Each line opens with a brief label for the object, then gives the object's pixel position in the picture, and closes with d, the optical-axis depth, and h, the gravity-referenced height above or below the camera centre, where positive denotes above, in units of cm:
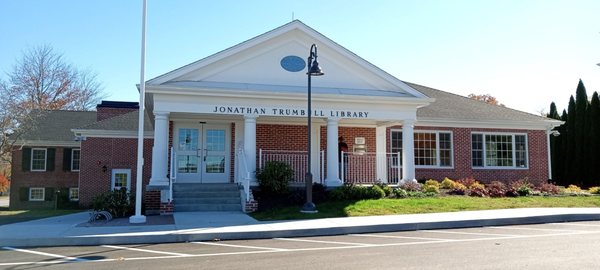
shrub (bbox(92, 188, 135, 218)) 1398 -83
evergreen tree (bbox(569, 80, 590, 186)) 2906 +224
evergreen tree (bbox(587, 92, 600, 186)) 2822 +176
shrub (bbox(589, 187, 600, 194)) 2017 -65
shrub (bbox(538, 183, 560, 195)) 1870 -57
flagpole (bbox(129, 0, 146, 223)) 1247 +81
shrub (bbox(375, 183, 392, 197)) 1639 -53
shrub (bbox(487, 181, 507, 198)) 1761 -57
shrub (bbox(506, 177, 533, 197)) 1794 -58
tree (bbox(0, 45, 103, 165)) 3791 +659
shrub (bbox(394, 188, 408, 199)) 1625 -63
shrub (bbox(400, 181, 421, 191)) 1706 -42
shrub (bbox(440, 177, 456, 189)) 1930 -39
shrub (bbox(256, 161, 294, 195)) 1532 -14
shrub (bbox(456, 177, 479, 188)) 2022 -33
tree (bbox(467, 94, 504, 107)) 5412 +821
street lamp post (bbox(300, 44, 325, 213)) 1388 +4
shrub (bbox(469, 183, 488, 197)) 1757 -61
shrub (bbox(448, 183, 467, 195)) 1778 -58
